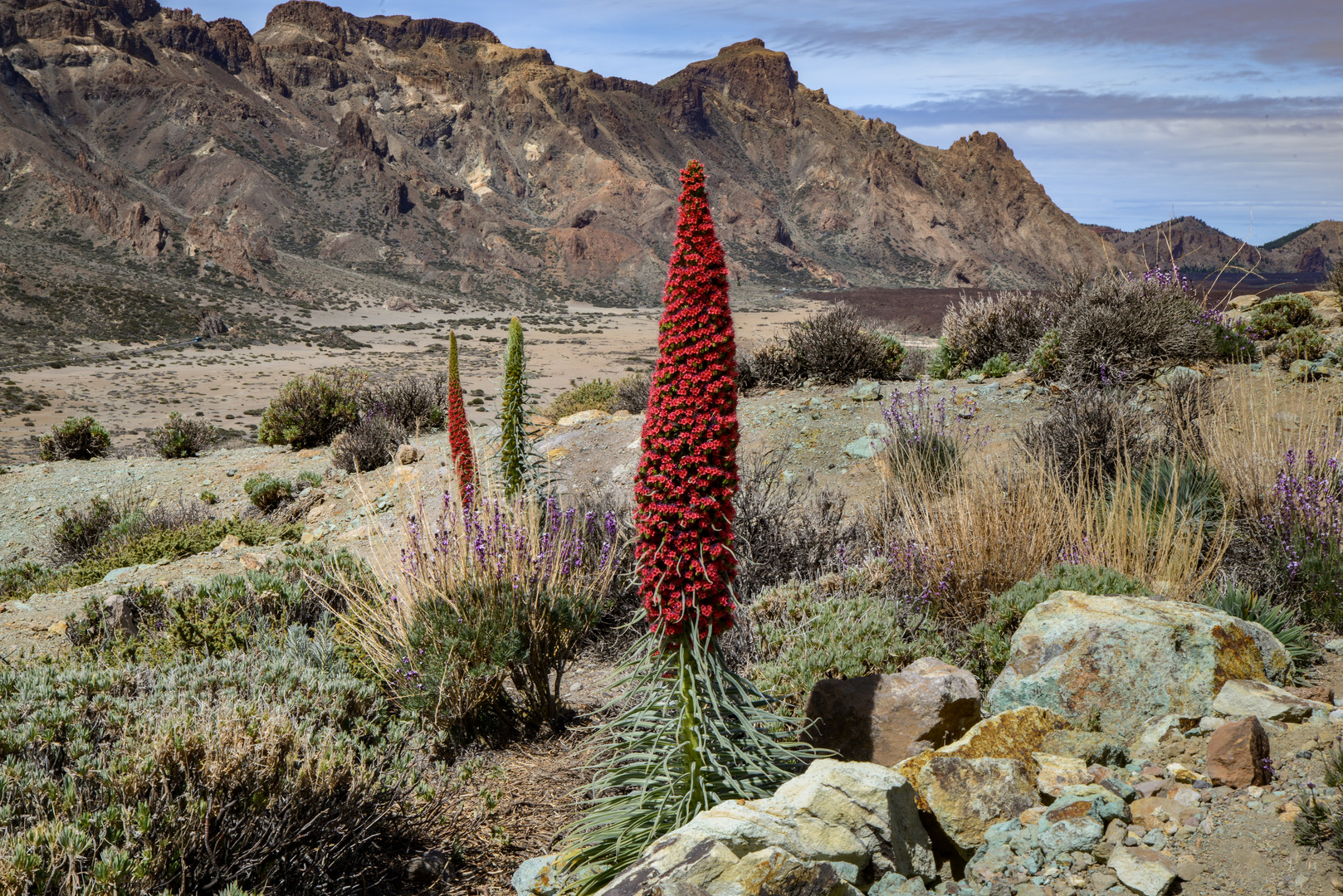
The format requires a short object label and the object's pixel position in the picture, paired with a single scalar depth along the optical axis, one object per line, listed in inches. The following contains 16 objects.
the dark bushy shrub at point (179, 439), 497.4
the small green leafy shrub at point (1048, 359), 344.2
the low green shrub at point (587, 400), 518.0
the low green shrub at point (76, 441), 522.0
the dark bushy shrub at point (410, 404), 475.2
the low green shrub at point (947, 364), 429.7
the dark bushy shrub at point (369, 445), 413.4
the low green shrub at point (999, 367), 376.2
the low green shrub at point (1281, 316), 364.4
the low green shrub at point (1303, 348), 321.1
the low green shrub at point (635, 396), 446.6
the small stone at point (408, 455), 376.0
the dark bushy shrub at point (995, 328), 409.7
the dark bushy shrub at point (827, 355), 404.8
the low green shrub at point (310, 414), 476.4
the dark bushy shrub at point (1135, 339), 327.6
